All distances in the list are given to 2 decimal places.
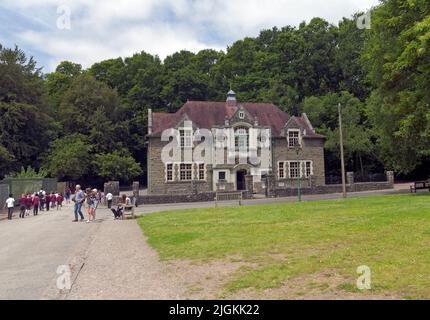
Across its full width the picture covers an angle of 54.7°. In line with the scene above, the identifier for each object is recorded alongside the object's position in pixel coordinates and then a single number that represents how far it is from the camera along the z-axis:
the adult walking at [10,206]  26.34
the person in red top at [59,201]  34.10
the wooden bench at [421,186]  35.60
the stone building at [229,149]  47.34
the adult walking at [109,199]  33.62
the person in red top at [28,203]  28.55
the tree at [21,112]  50.91
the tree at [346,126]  54.44
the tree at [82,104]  63.19
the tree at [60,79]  70.44
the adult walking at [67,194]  45.07
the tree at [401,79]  19.81
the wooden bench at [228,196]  36.31
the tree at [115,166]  57.47
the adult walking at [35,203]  28.97
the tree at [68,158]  53.78
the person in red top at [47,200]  33.05
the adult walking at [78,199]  23.03
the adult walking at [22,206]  27.78
